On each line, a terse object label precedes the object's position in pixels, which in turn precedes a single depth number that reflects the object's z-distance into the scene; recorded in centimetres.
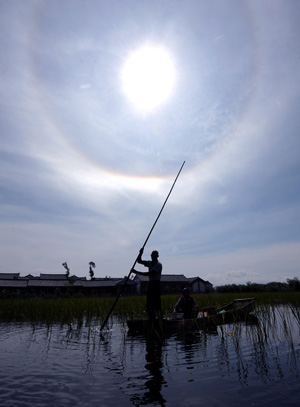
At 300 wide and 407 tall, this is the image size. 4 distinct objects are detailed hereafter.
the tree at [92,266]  5358
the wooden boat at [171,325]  708
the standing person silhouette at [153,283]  799
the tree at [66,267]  3810
